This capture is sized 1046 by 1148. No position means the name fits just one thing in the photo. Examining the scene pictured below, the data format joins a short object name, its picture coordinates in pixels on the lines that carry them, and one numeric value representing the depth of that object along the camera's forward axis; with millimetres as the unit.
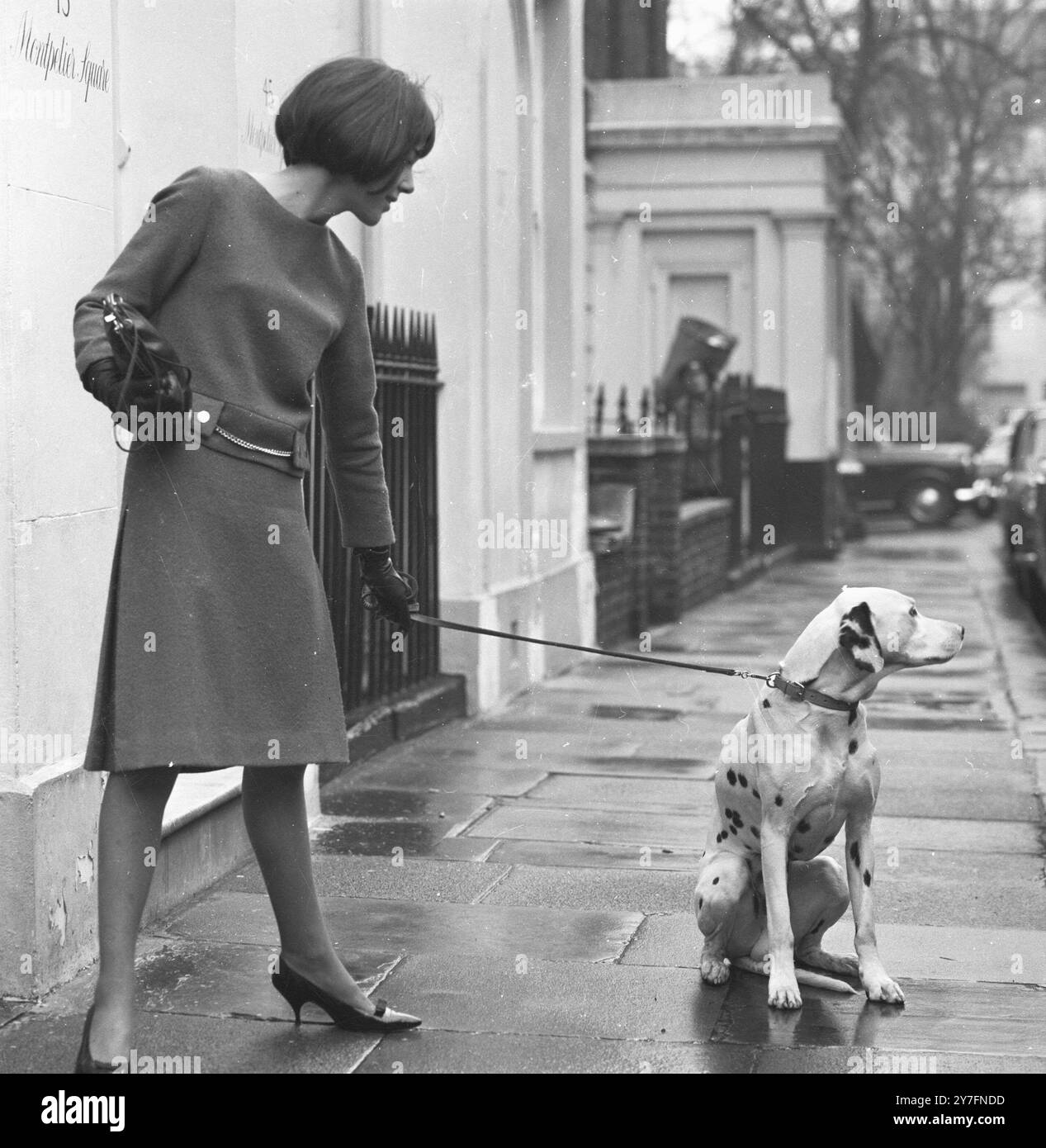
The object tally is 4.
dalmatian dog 4301
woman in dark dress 3703
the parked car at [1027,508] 15266
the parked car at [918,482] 30172
